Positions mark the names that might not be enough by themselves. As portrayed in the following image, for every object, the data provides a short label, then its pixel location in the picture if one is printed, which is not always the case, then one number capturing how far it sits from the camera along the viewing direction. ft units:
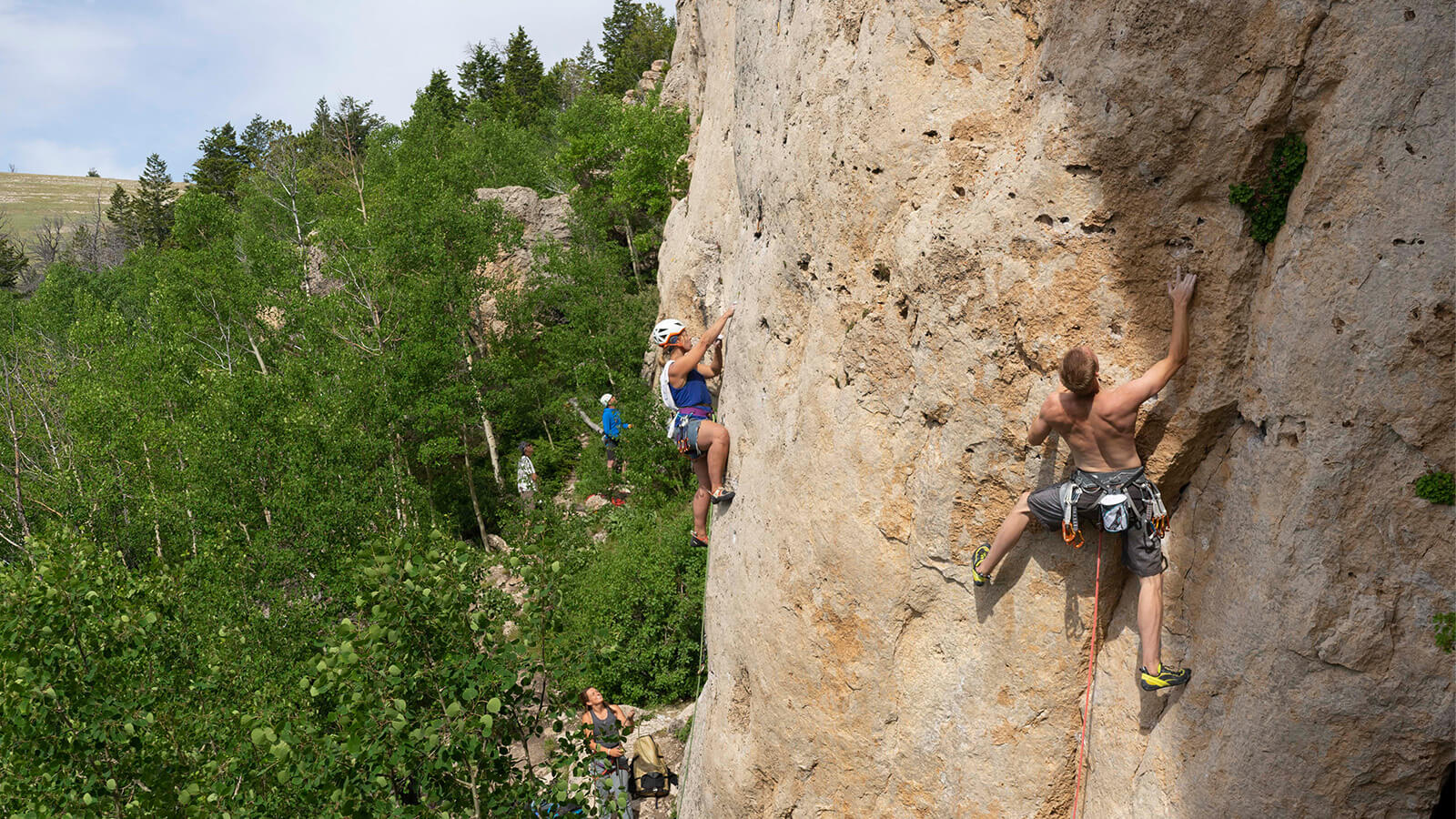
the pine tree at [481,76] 218.38
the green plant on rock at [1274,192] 17.78
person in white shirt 92.53
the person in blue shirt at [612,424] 86.43
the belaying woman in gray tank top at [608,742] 22.88
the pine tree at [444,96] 199.82
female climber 31.71
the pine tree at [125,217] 209.26
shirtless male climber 18.89
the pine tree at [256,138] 209.87
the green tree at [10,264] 206.28
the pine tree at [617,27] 228.02
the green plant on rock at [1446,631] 15.31
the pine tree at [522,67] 219.41
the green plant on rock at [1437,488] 15.40
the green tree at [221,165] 203.92
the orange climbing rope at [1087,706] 20.21
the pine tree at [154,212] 208.23
